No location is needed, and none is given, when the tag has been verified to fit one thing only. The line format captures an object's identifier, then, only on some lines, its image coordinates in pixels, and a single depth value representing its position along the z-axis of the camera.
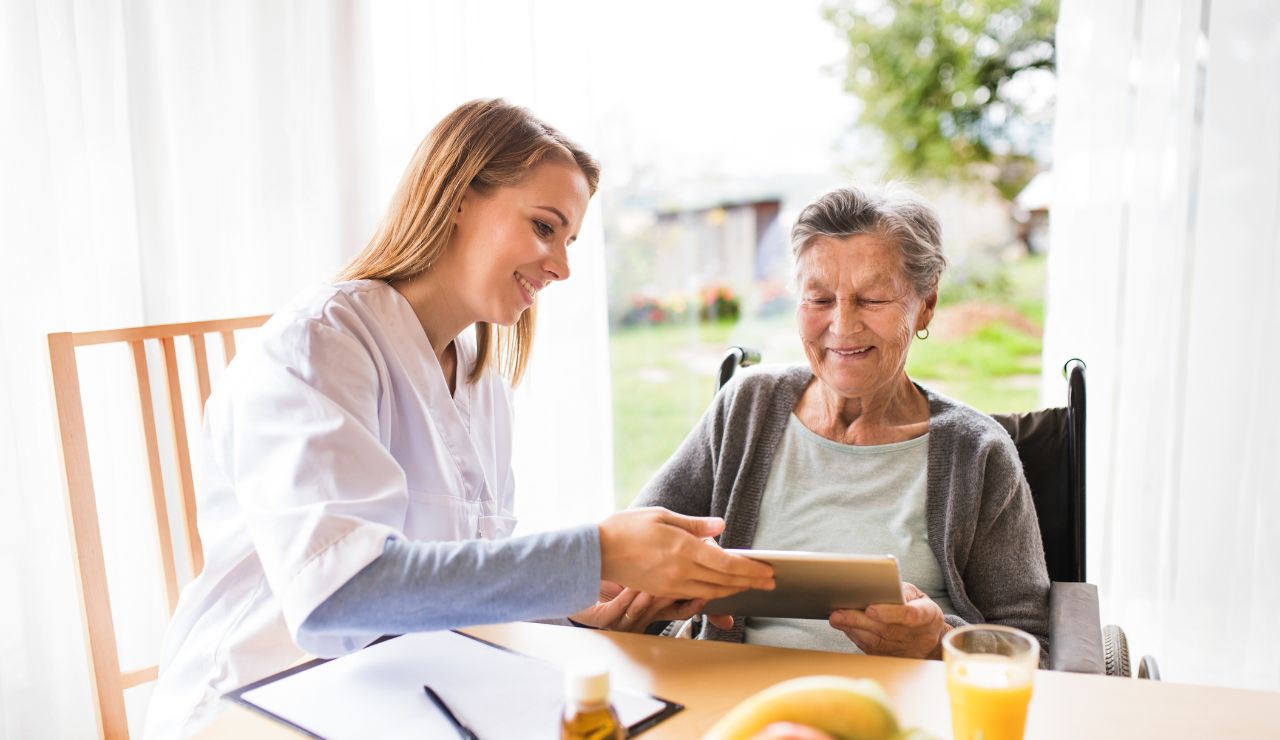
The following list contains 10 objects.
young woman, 0.98
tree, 4.02
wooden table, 0.90
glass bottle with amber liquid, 0.62
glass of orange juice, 0.79
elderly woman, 1.49
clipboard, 0.90
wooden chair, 1.43
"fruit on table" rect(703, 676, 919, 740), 0.63
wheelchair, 1.59
